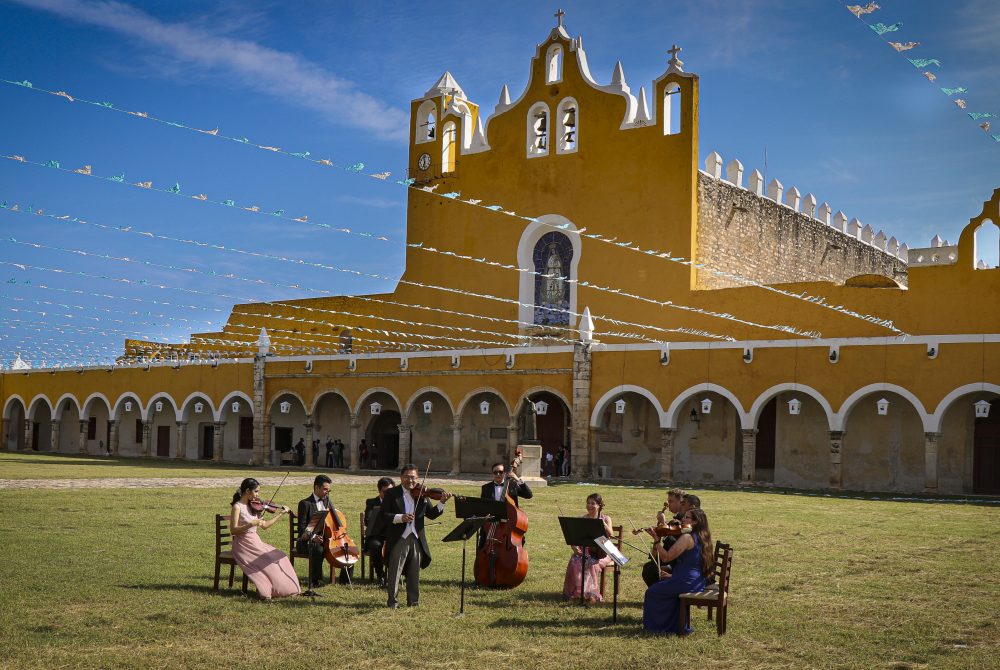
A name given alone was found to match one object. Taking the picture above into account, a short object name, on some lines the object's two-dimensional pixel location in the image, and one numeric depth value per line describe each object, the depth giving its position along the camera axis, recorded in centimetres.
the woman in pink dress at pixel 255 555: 849
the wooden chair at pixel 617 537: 873
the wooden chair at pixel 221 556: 882
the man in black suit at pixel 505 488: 959
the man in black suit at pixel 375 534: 892
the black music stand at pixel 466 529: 826
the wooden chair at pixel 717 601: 736
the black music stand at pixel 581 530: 805
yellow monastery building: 2320
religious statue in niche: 3006
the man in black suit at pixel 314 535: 900
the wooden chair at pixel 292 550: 925
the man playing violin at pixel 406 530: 838
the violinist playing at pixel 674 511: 775
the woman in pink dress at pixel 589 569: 867
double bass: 919
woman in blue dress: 749
